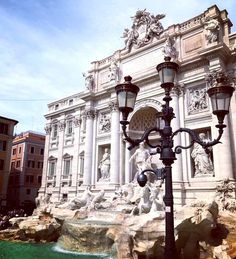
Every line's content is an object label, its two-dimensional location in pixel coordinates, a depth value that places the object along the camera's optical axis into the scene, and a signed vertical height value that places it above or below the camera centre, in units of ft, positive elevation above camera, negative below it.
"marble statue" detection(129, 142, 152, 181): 60.80 +7.20
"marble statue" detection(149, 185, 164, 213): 42.84 -1.32
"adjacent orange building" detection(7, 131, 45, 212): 123.24 +9.31
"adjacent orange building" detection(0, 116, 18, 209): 105.60 +15.31
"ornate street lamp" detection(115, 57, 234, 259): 17.95 +5.51
